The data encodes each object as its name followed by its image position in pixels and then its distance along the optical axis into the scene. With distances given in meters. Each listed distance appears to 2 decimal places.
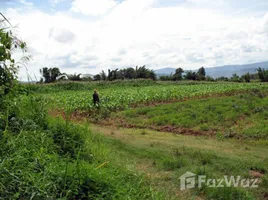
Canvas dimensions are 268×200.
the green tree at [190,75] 49.59
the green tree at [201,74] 48.80
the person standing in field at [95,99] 15.51
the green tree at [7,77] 3.98
